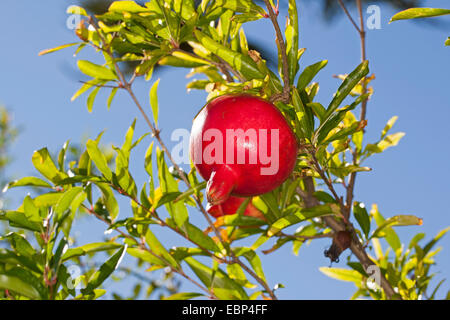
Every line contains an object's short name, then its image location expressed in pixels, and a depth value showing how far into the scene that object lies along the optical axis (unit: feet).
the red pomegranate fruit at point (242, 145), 3.15
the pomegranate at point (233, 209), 3.89
